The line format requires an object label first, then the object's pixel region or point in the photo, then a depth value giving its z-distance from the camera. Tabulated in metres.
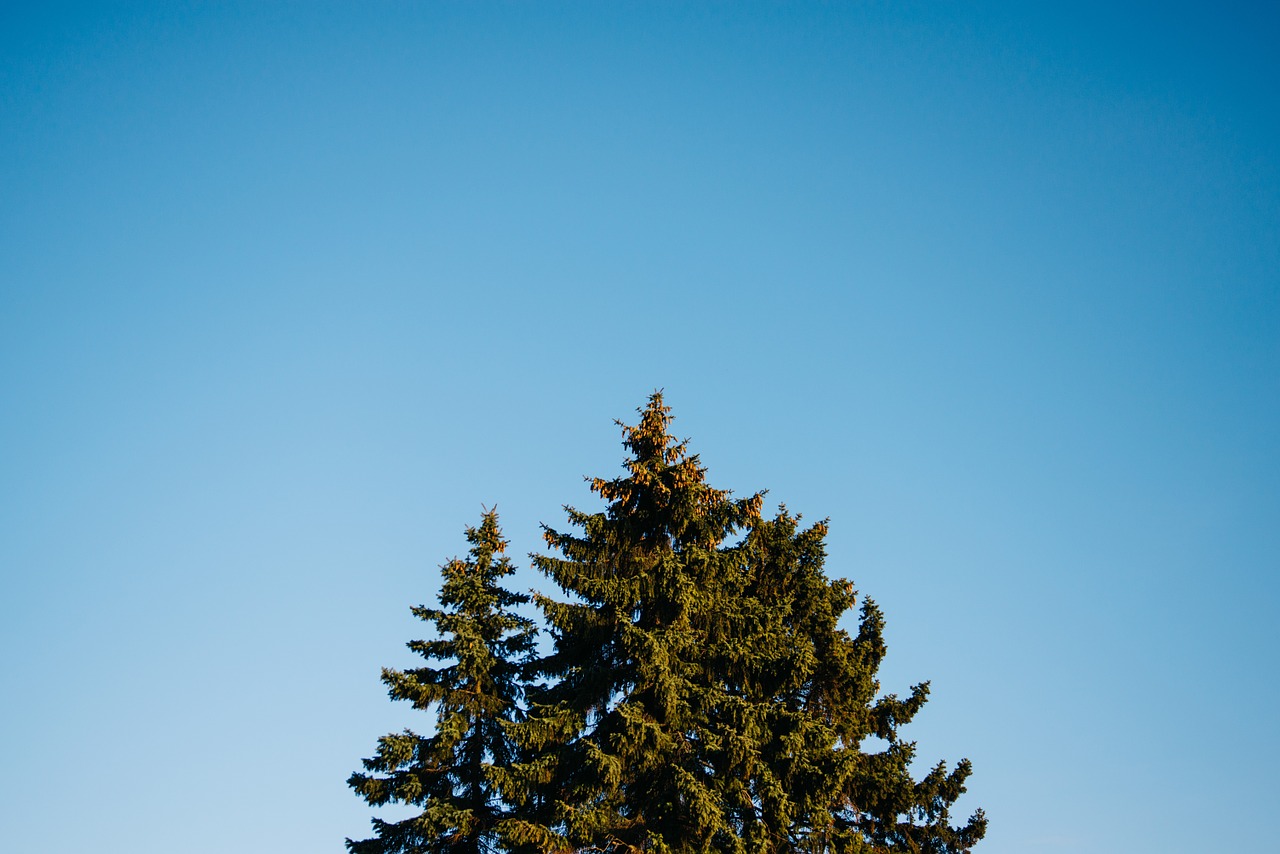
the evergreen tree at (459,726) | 24.22
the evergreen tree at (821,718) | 23.27
